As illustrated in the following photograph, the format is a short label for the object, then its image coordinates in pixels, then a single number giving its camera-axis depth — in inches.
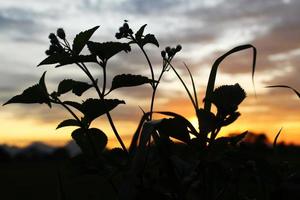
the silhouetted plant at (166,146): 19.1
